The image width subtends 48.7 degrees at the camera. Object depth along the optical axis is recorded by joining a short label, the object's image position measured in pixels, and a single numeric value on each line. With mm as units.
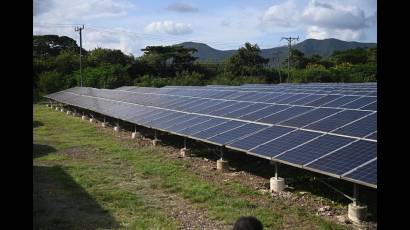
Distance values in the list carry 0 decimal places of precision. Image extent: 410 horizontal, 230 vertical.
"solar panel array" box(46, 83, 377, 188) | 9531
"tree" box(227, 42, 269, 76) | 66375
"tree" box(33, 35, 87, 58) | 82788
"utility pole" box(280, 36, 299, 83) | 66156
